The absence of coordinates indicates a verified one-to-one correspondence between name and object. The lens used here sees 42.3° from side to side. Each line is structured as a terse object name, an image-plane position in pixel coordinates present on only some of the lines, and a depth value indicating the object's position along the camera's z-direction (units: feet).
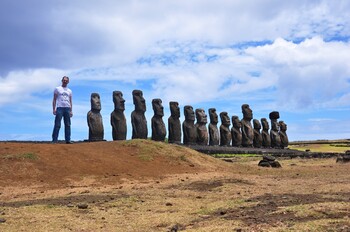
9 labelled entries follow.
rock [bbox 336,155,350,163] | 67.15
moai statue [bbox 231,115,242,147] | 101.24
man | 49.24
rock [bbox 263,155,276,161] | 63.22
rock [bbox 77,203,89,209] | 28.22
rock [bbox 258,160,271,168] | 61.83
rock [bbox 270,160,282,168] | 61.77
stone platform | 86.63
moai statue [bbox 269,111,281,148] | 116.98
